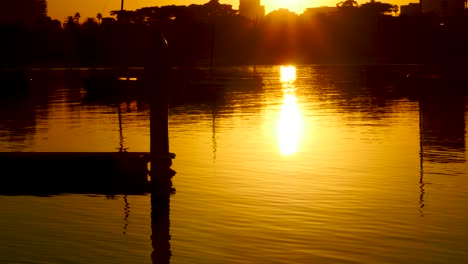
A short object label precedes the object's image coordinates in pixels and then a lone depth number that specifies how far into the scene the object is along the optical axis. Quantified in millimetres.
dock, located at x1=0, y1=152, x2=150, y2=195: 24016
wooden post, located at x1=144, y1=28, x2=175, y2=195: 22938
